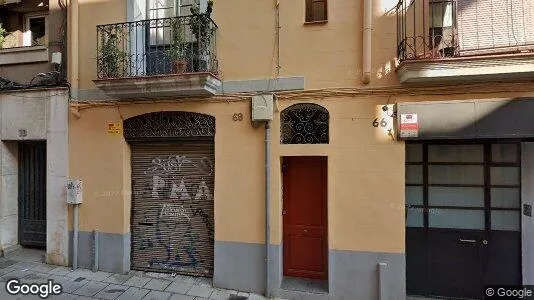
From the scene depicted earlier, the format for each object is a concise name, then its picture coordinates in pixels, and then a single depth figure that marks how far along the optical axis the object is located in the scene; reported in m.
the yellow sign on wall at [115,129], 6.69
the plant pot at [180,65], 5.94
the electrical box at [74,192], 6.77
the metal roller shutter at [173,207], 6.49
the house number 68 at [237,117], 6.05
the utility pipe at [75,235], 6.81
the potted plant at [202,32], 5.87
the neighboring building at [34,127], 7.02
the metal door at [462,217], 5.60
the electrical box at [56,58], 6.95
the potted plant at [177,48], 5.95
